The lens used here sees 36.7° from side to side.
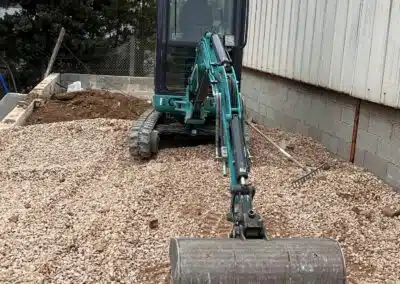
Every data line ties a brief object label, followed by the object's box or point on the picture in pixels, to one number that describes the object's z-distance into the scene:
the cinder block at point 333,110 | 7.61
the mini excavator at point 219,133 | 3.34
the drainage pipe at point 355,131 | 7.05
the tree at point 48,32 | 16.73
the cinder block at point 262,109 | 10.41
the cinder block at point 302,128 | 8.78
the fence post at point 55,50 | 15.34
